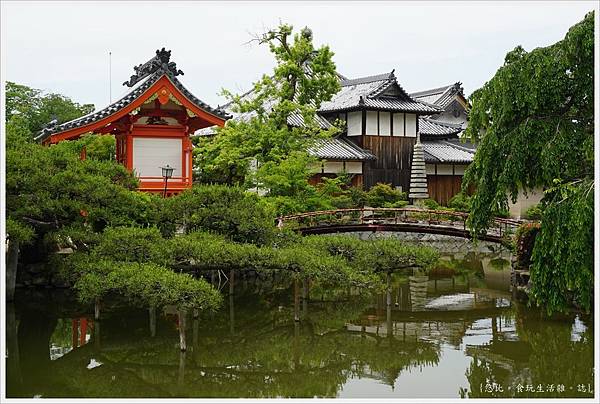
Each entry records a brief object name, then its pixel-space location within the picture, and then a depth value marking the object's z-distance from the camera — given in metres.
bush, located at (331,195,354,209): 23.95
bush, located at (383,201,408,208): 24.88
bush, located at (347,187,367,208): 25.62
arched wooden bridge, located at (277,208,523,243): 19.86
